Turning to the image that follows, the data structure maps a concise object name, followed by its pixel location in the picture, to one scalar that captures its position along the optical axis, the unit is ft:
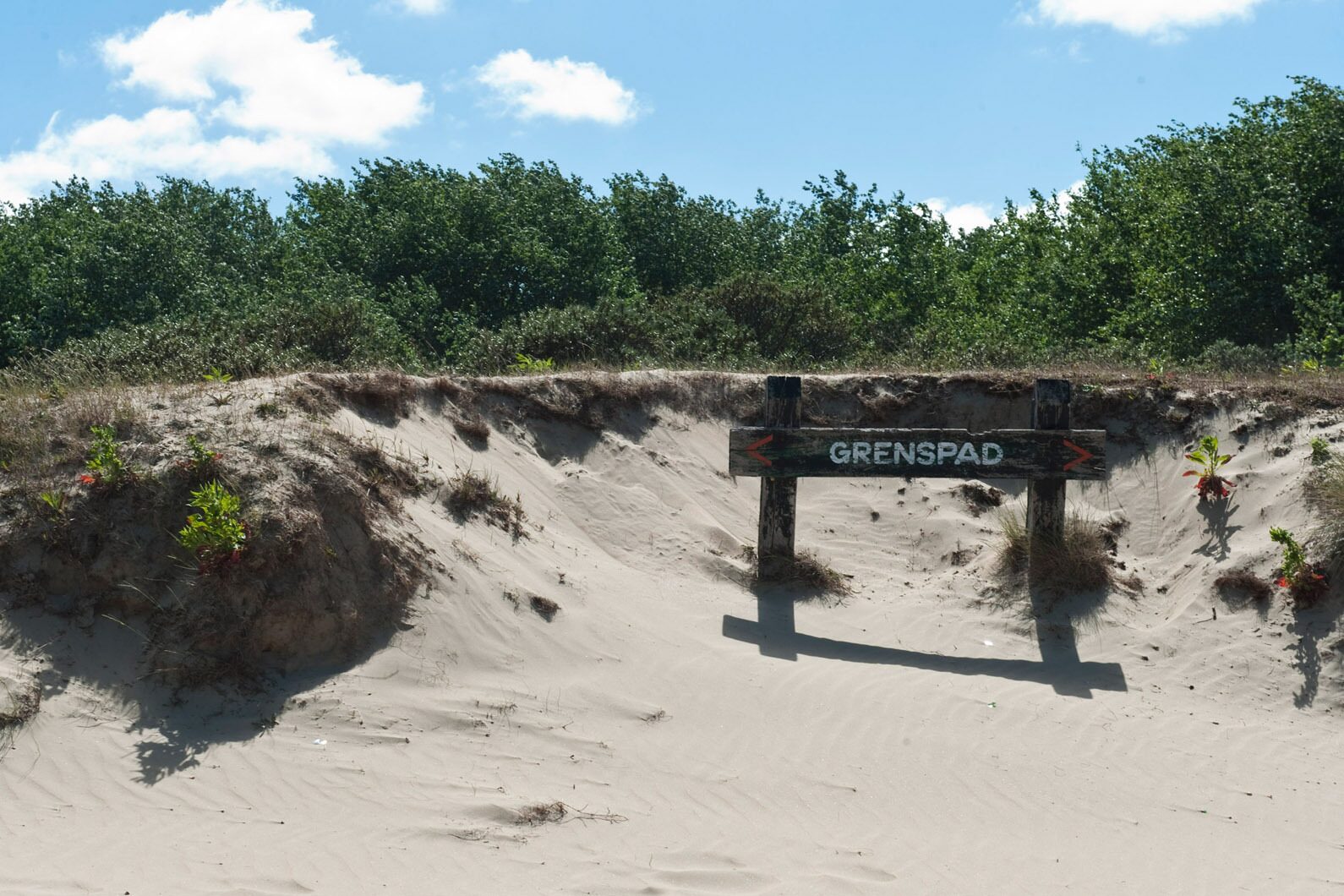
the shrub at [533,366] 45.06
